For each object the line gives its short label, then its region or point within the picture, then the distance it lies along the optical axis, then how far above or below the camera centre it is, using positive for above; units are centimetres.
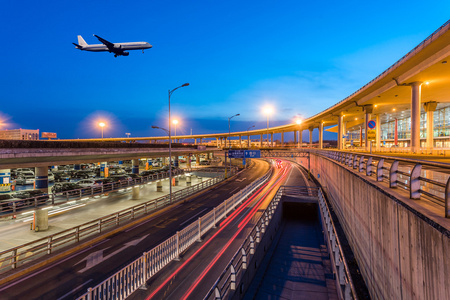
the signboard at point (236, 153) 4372 -131
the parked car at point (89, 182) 3393 -505
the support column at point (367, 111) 4596 +678
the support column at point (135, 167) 4697 -386
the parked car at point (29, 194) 2191 -433
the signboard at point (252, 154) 4356 -142
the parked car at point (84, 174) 5005 -571
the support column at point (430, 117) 3875 +461
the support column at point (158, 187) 4294 -725
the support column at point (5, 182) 3369 -467
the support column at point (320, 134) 7944 +390
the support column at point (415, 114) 2752 +350
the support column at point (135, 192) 3472 -650
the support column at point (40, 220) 2028 -609
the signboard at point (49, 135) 5332 +314
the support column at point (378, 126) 5042 +451
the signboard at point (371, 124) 1708 +148
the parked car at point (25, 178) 4498 -593
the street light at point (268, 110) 6712 +1024
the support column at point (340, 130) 5769 +371
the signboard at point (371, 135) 1563 +67
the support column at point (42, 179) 2423 -319
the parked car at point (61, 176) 4681 -585
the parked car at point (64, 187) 2643 -441
